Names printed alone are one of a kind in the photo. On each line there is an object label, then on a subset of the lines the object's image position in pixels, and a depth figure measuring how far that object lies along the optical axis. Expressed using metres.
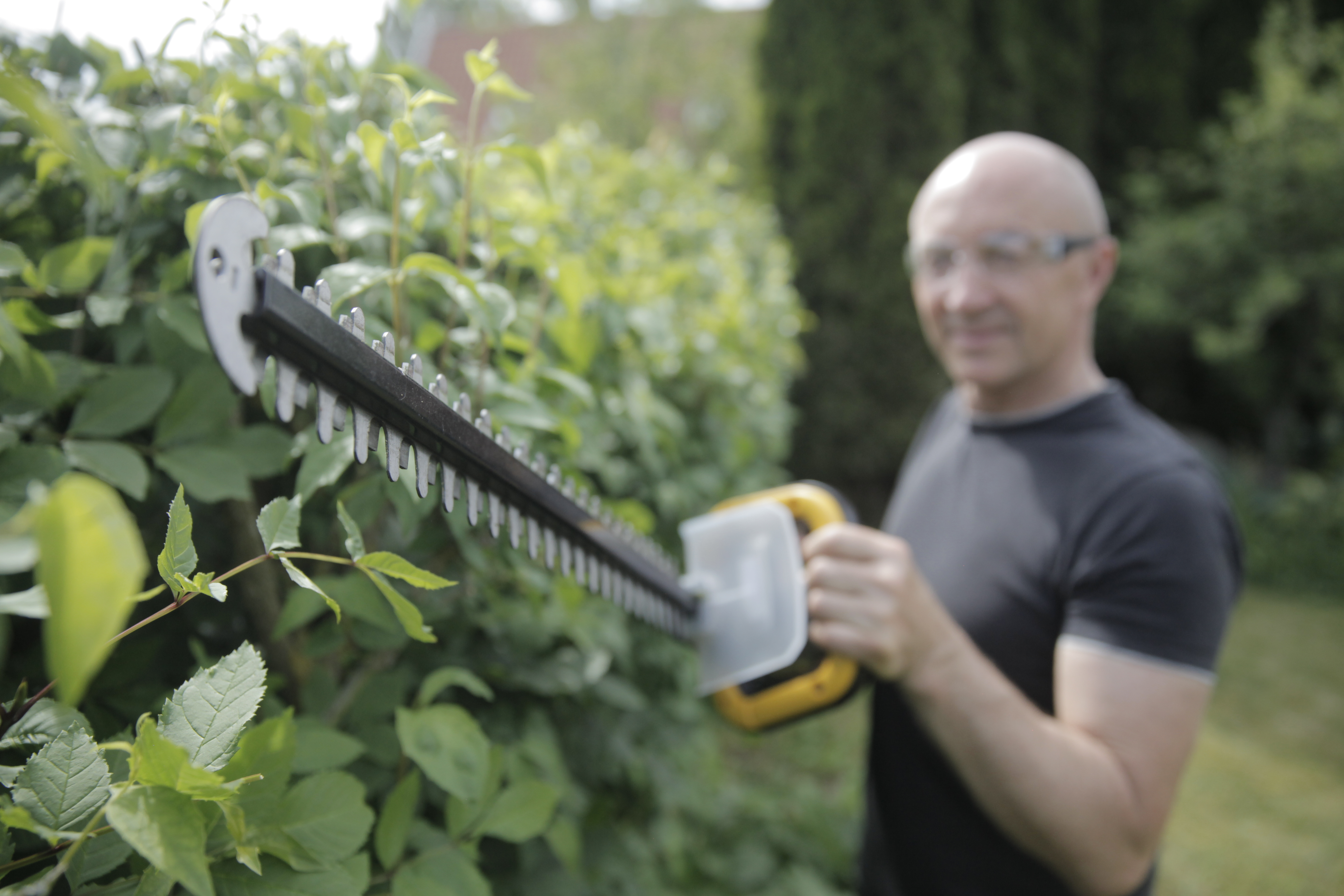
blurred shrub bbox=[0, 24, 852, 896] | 0.80
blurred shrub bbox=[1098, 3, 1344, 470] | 9.05
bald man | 1.35
